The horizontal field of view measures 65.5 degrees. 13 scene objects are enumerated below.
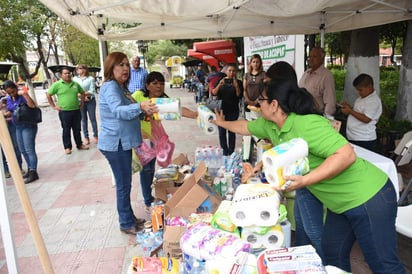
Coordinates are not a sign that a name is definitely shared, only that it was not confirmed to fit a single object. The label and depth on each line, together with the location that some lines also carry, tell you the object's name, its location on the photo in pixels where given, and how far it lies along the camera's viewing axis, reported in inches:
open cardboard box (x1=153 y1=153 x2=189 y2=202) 141.2
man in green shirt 255.4
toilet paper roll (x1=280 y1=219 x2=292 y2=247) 87.5
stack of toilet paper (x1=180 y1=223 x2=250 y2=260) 64.2
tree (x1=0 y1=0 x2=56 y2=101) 516.1
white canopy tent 133.3
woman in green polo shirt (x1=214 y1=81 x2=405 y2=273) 62.1
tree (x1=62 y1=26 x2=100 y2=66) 832.9
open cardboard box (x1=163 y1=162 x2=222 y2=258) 95.6
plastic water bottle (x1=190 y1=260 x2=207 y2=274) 66.6
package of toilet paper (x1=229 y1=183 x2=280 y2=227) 69.4
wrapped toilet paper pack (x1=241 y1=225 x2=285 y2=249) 72.9
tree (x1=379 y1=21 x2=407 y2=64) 370.6
